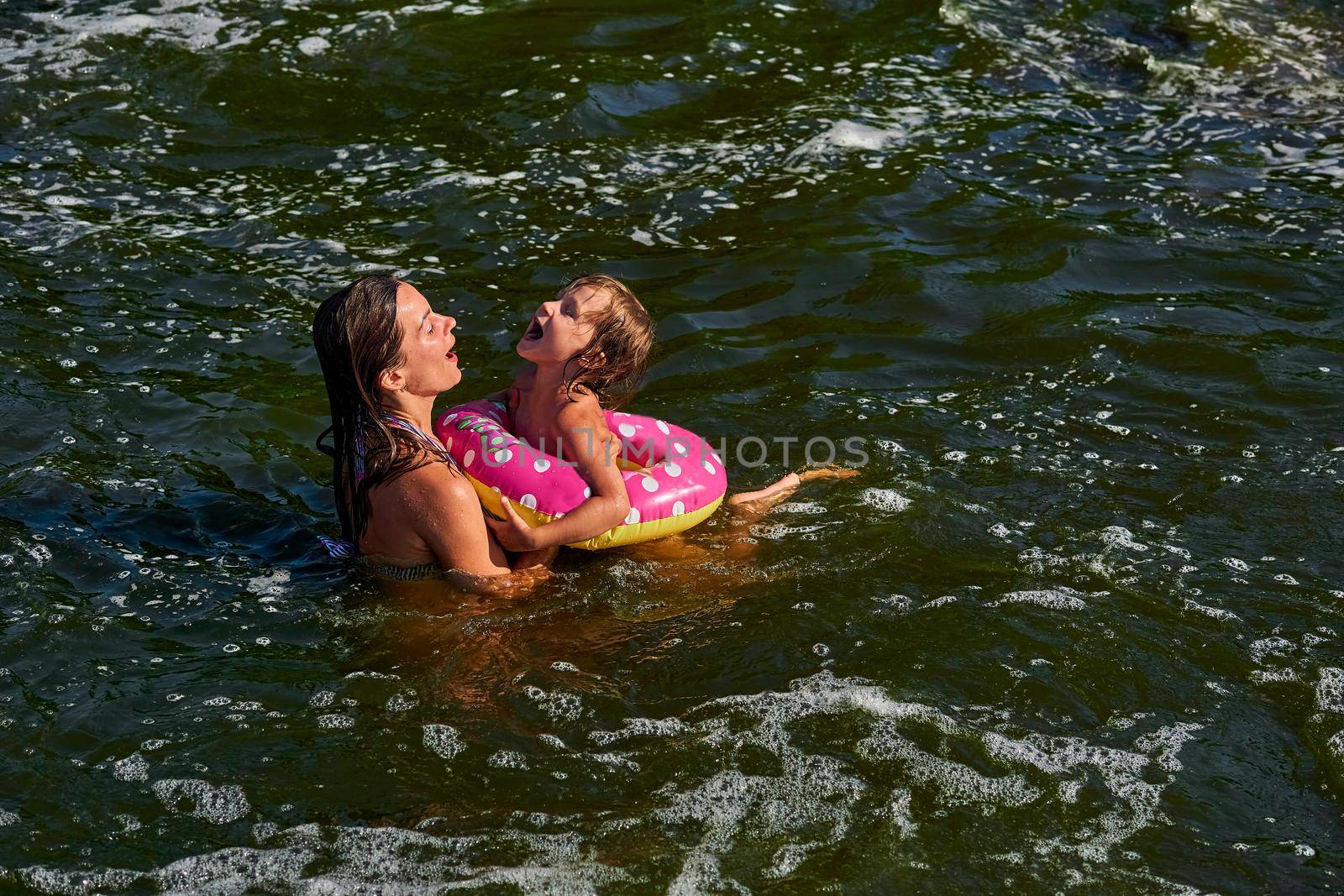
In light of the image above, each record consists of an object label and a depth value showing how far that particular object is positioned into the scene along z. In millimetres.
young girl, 10664
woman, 10047
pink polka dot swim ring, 10625
